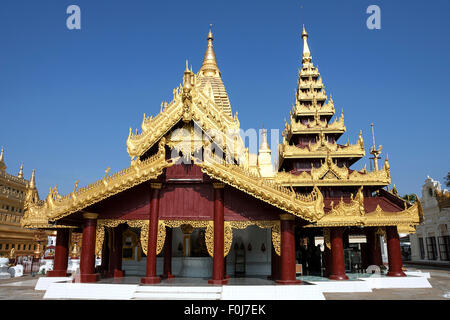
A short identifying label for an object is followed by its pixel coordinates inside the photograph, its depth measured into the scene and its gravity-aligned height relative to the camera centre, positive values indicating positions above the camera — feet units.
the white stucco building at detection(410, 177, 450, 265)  126.00 +2.89
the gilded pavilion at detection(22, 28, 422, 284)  43.09 +3.93
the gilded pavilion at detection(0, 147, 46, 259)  132.57 +8.43
